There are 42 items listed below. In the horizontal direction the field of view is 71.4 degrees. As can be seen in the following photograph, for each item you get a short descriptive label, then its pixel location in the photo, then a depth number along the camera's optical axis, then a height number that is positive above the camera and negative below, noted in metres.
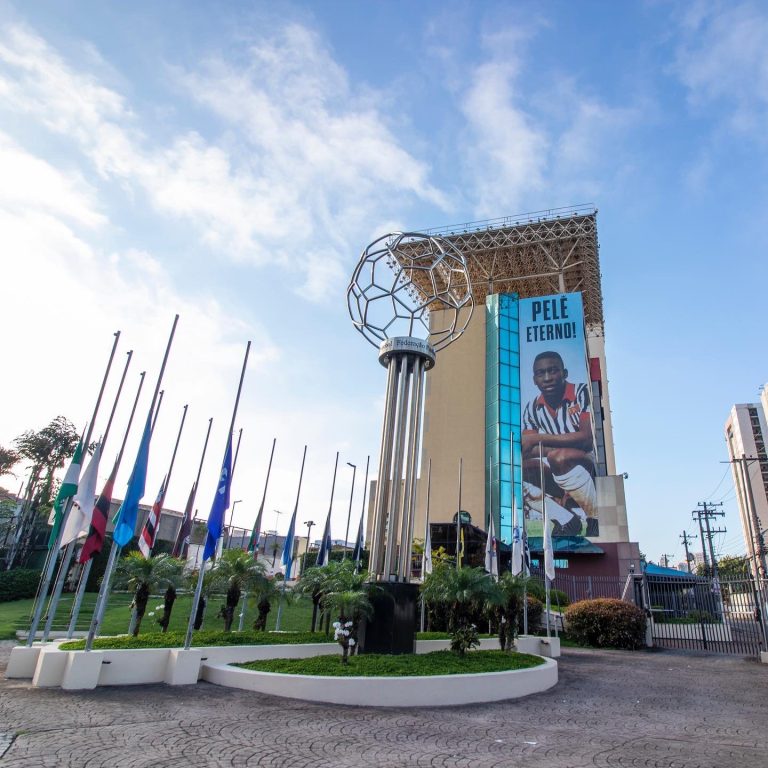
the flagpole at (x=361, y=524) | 25.20 +3.56
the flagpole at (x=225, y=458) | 10.84 +3.00
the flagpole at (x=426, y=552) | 23.55 +2.33
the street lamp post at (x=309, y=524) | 43.14 +5.84
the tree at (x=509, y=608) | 16.37 +0.17
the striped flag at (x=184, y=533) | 20.20 +2.09
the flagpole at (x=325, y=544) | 23.23 +2.27
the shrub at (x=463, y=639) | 13.03 -0.62
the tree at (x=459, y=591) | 13.96 +0.48
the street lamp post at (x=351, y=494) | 28.27 +5.33
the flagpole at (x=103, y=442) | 11.73 +3.11
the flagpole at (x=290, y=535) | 22.78 +2.52
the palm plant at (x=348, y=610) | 11.06 -0.16
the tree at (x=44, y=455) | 39.81 +8.87
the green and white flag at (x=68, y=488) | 12.22 +1.97
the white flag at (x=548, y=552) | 20.65 +2.49
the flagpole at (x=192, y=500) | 18.59 +2.91
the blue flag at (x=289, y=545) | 23.08 +2.11
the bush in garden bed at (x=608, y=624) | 21.94 -0.08
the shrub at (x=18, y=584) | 31.00 -0.36
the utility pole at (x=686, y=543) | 53.84 +7.94
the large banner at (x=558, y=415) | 42.00 +15.95
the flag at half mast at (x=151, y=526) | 14.68 +1.71
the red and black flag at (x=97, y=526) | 11.73 +1.17
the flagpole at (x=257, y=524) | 22.24 +2.76
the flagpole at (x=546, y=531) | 22.42 +3.38
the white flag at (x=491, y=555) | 24.91 +2.52
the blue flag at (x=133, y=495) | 11.19 +1.82
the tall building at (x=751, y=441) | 91.88 +34.81
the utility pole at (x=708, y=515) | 43.97 +8.75
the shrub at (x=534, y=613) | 23.40 +0.12
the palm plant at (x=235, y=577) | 15.18 +0.43
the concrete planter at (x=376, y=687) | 9.57 -1.44
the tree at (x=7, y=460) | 44.71 +8.99
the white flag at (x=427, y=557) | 23.61 +2.12
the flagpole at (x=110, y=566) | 9.90 +0.33
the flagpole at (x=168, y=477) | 17.45 +3.92
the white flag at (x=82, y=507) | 11.40 +1.49
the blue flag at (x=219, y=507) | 12.36 +1.87
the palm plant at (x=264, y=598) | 15.47 -0.06
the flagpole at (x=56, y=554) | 11.75 +0.52
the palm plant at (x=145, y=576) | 14.76 +0.29
